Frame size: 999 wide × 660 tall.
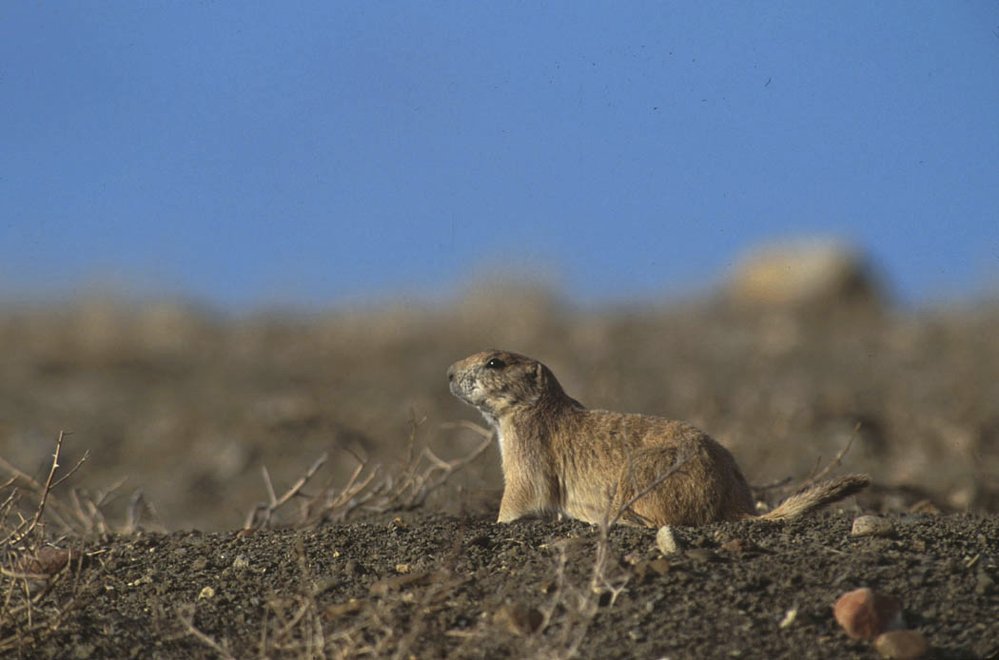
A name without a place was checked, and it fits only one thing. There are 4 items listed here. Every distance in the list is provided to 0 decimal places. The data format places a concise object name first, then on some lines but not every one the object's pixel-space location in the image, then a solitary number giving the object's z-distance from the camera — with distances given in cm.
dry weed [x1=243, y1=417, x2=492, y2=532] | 1167
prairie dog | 1008
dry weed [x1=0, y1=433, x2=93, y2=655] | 796
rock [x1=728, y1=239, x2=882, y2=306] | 3284
